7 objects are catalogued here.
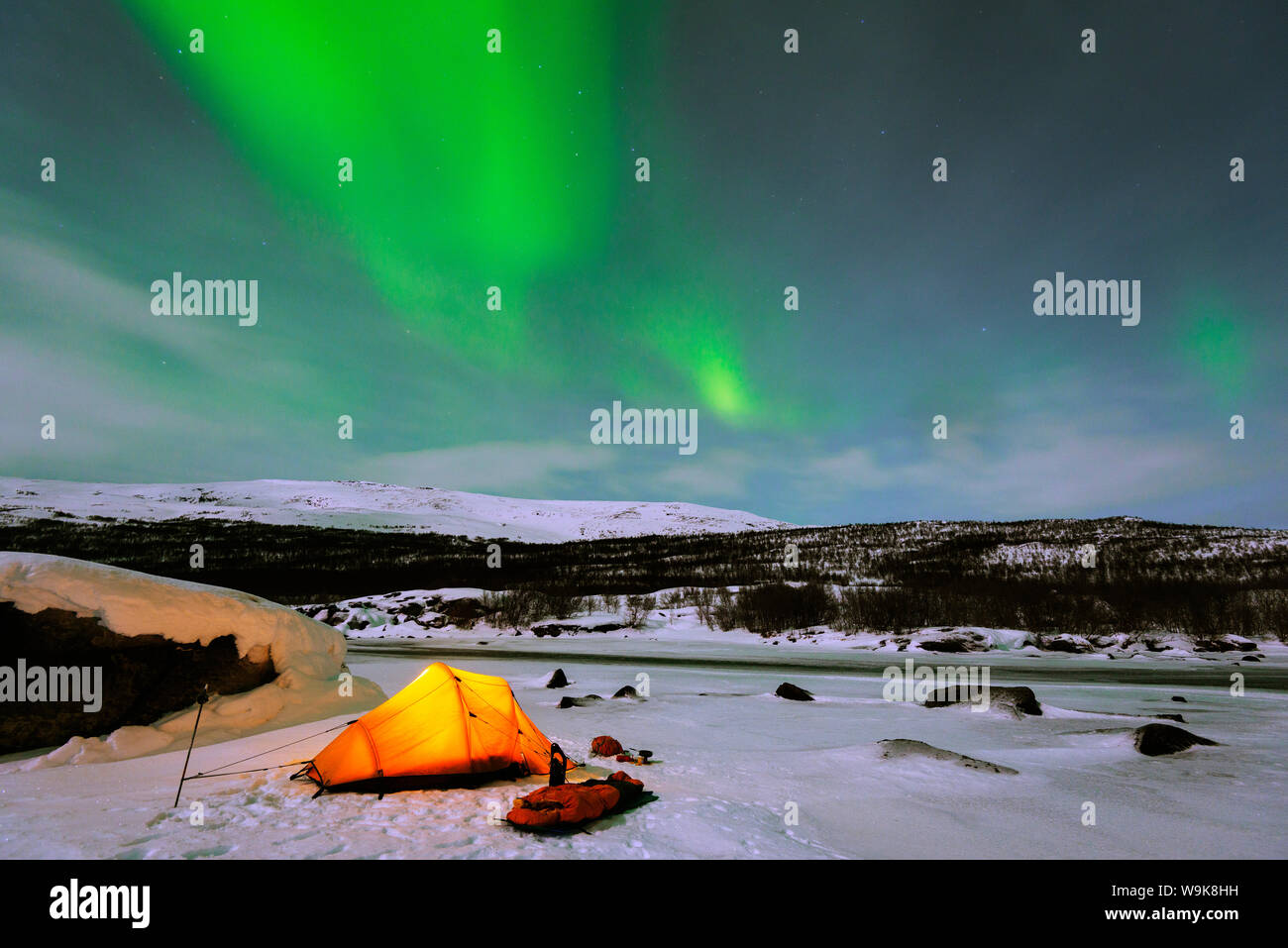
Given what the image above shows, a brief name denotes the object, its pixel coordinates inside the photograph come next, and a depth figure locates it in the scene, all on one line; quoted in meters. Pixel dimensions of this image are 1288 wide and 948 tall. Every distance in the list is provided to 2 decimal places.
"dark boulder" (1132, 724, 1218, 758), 8.35
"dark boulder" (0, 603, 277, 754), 7.30
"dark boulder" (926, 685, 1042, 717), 11.34
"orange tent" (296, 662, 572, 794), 6.58
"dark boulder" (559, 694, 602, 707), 12.41
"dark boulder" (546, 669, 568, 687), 15.30
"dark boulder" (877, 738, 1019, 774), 7.81
